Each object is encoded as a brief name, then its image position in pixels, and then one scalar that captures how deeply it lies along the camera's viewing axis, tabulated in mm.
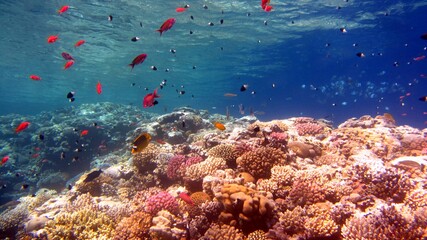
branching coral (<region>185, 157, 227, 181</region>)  6839
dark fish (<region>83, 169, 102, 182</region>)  7812
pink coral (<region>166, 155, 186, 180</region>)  7837
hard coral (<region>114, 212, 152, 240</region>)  5602
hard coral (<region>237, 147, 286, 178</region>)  6598
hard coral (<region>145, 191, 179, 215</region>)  6032
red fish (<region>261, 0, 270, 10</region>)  8102
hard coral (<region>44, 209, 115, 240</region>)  6242
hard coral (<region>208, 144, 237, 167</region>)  7543
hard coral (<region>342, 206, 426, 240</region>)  4340
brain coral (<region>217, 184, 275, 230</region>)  4832
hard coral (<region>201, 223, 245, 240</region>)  4738
